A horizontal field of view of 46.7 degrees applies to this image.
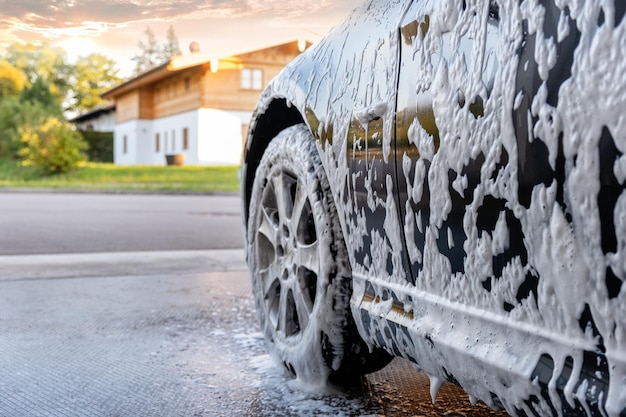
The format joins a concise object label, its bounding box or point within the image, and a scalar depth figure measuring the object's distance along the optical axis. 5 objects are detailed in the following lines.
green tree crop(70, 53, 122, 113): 38.88
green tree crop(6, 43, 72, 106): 33.22
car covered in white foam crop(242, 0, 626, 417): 1.00
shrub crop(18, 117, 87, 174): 28.00
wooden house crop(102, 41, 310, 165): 27.89
